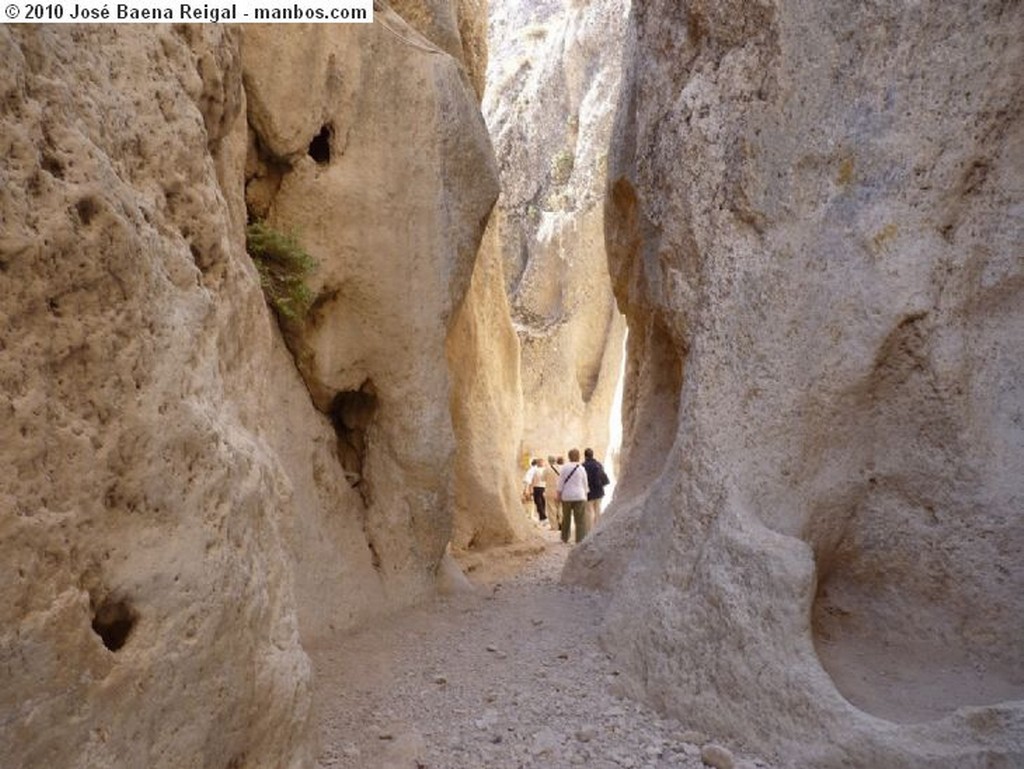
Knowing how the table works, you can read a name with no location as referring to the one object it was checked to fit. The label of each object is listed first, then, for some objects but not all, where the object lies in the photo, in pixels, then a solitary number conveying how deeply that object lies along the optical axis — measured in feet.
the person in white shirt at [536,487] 41.96
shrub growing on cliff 19.52
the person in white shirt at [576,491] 31.58
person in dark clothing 33.19
